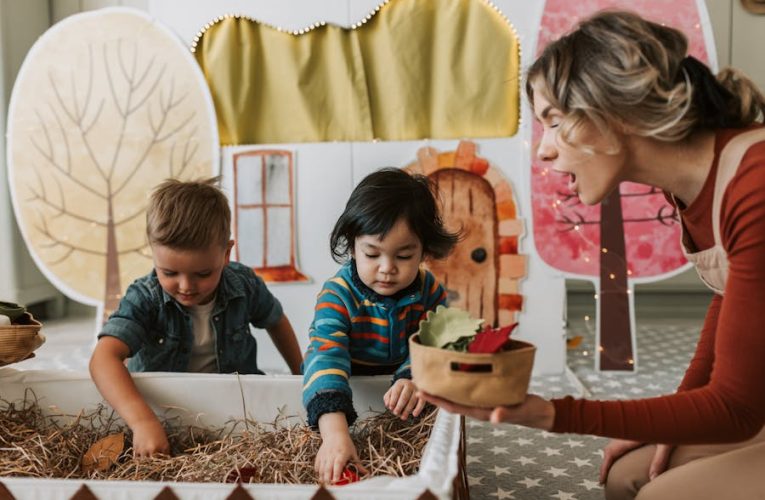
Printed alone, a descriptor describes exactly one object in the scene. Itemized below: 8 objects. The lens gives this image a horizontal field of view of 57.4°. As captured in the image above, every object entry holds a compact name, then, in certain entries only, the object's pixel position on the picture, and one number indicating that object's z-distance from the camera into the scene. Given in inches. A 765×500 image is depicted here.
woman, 31.0
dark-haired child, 44.4
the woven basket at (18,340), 49.3
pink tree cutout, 85.4
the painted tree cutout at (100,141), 90.4
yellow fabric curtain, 85.8
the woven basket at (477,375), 28.9
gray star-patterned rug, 55.2
